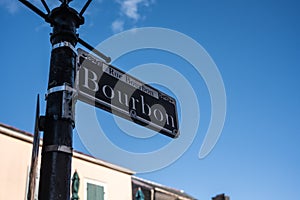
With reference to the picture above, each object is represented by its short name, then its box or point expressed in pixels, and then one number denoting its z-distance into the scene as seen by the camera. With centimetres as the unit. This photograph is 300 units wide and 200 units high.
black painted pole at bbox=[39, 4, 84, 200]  218
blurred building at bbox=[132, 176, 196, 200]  1591
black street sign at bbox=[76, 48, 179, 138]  278
